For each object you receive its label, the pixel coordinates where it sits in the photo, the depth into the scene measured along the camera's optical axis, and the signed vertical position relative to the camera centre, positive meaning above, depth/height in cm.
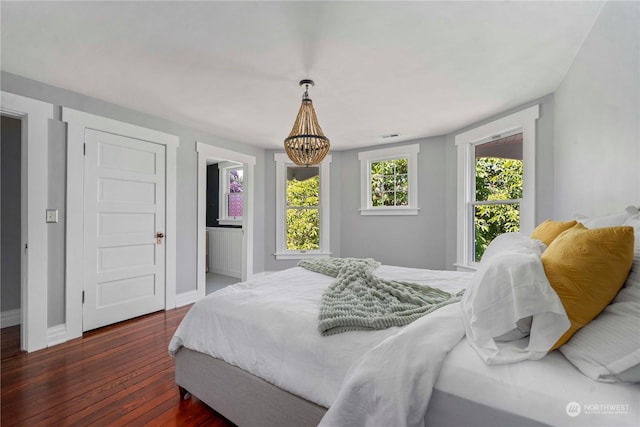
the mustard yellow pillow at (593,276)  89 -18
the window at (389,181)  425 +52
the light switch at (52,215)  253 -2
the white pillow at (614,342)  77 -35
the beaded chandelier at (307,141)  218 +55
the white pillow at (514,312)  89 -30
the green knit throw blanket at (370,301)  126 -45
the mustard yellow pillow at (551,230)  143 -8
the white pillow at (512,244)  132 -14
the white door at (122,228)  282 -15
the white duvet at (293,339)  102 -55
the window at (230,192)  553 +42
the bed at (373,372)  79 -54
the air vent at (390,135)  395 +108
